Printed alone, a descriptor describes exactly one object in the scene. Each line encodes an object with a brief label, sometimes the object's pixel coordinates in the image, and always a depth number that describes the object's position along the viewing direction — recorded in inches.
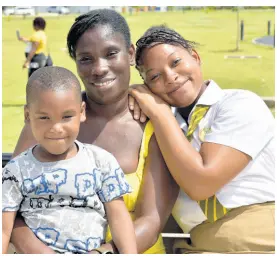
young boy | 86.3
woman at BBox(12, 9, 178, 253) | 96.5
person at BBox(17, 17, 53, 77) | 422.3
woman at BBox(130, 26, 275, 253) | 93.0
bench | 115.6
